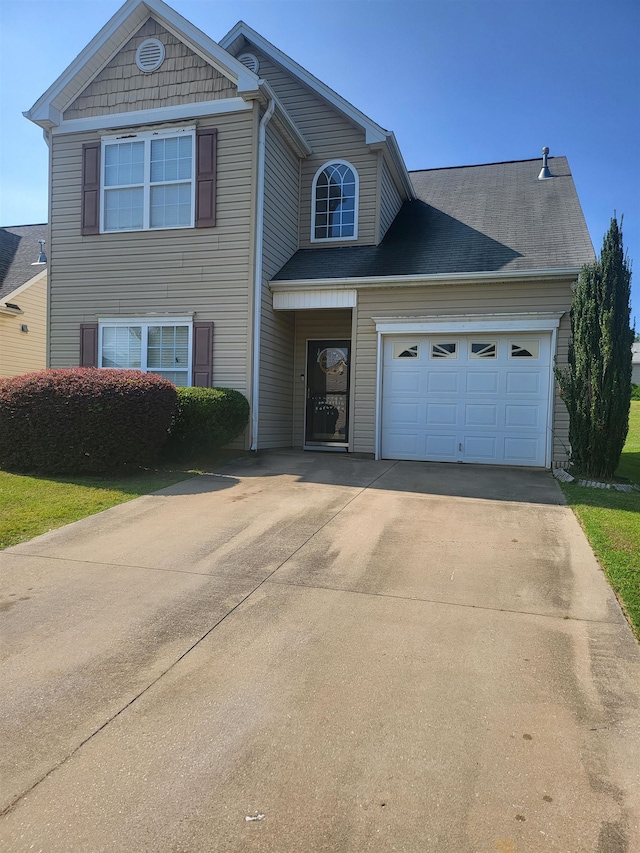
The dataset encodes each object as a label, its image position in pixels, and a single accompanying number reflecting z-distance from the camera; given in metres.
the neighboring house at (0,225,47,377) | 15.79
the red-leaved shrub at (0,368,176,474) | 7.37
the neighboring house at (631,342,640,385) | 43.38
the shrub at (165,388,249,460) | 8.71
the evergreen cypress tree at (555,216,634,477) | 7.82
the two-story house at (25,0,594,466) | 9.64
